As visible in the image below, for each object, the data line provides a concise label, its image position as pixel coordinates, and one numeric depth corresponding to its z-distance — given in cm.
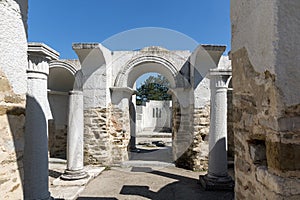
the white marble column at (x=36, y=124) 278
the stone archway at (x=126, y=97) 673
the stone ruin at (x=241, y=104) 138
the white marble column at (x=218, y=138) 476
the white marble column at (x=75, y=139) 545
